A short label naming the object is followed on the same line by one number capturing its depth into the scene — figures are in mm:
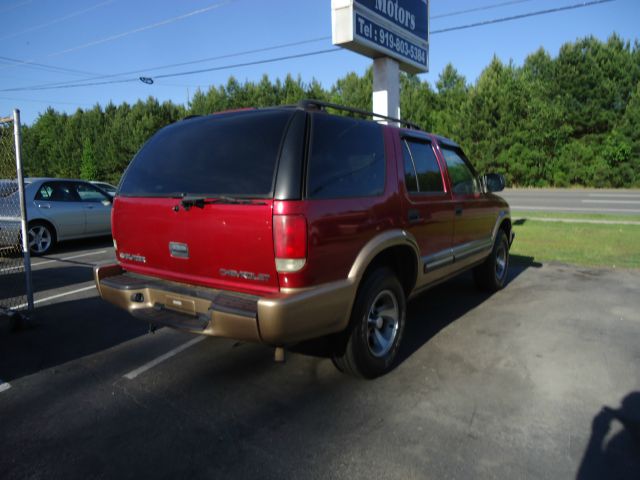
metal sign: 8242
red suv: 2688
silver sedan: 8867
